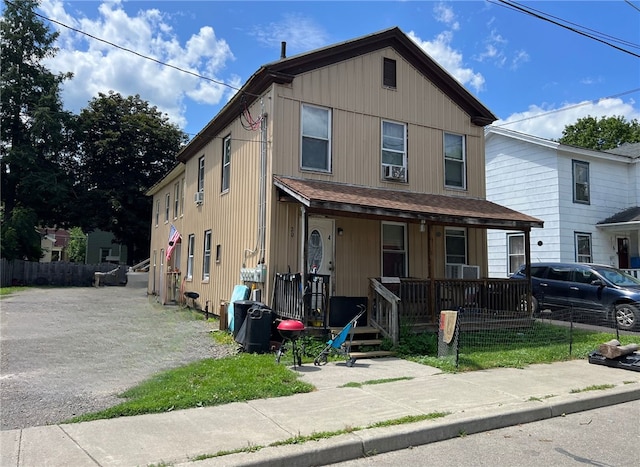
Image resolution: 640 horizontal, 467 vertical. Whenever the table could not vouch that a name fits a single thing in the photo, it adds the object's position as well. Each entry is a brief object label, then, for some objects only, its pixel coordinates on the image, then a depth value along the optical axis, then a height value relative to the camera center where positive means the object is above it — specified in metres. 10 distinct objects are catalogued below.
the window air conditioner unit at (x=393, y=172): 12.32 +2.49
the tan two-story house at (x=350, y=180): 10.61 +2.26
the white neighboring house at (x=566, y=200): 18.03 +2.81
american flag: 19.16 +1.15
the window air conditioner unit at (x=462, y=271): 13.19 -0.02
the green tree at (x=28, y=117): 31.95 +9.94
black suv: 12.87 -0.50
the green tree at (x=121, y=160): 37.41 +8.64
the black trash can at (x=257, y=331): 8.91 -1.16
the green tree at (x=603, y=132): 37.56 +11.08
